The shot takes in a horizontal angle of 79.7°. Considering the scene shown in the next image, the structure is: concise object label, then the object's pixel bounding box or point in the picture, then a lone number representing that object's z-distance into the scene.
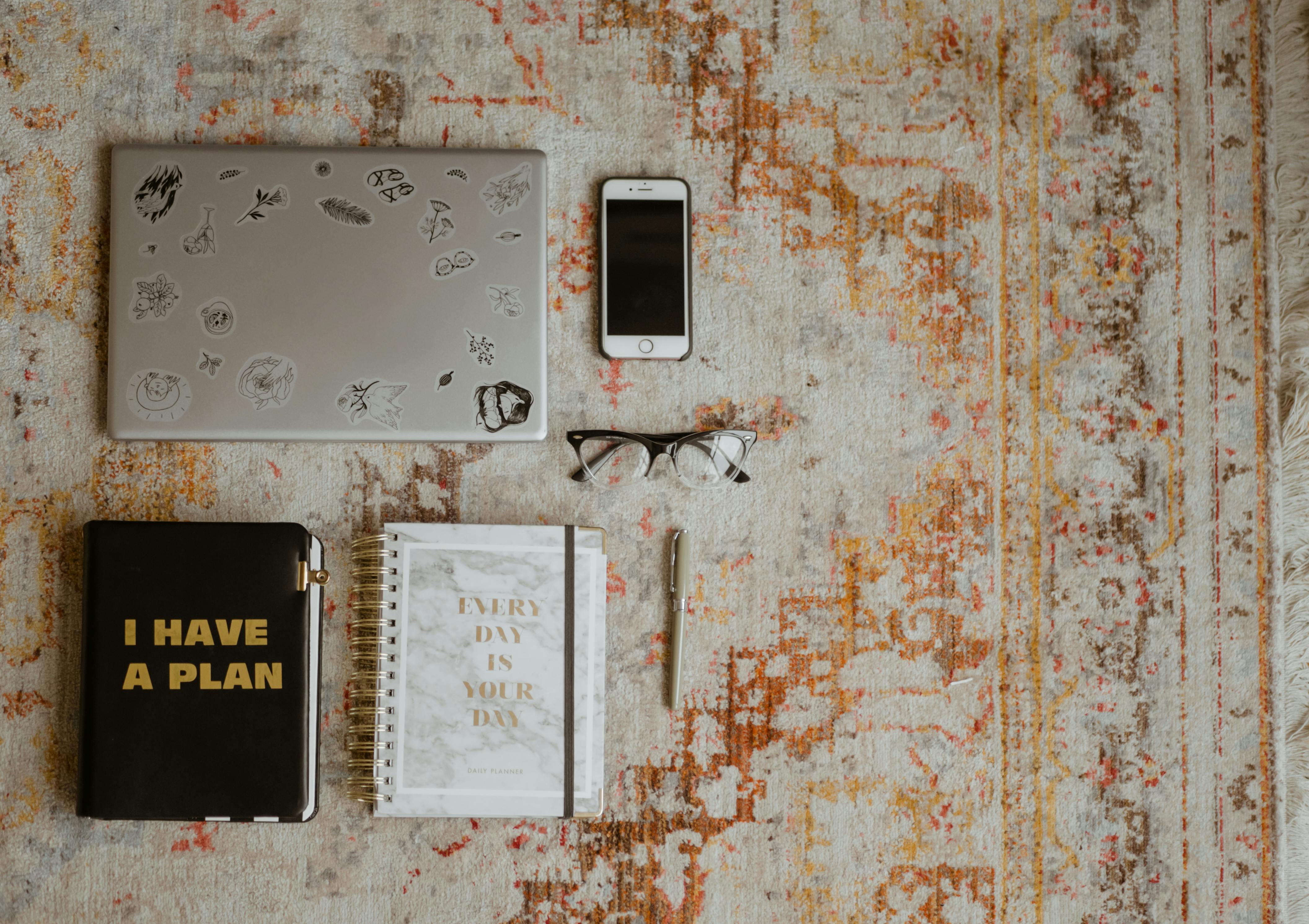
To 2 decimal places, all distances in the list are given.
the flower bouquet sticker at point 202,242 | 0.99
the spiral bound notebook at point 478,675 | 0.96
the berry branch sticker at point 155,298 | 0.99
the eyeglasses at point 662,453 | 0.99
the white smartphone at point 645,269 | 1.01
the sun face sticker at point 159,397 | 0.98
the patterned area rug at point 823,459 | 1.00
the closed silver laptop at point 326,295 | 0.98
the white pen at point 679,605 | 0.99
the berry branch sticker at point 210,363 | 0.98
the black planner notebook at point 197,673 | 0.94
